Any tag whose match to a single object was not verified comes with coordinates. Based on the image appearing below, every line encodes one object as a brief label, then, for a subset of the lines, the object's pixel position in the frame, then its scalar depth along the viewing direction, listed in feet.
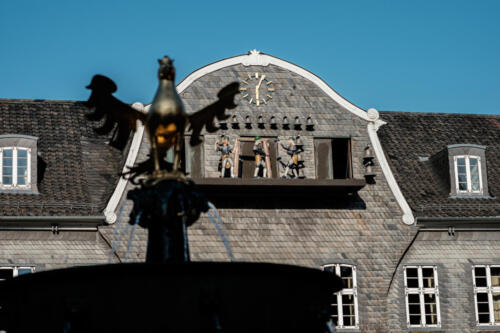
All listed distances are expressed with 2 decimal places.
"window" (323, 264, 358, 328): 88.43
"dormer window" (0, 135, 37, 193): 88.12
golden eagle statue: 42.04
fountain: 35.19
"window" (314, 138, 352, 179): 92.79
